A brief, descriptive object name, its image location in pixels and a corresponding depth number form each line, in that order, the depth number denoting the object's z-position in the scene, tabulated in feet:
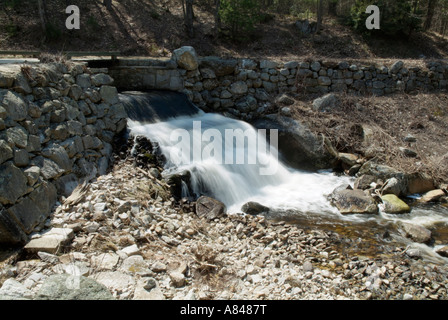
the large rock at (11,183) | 13.21
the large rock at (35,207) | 13.44
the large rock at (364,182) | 24.67
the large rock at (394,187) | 23.43
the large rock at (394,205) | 21.48
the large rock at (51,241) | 12.65
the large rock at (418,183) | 24.40
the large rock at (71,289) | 10.23
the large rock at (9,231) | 12.74
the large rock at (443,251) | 16.56
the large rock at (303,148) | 28.27
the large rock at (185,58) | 33.04
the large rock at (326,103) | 33.14
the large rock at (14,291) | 10.03
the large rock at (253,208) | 20.44
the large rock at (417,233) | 17.79
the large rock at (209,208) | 19.30
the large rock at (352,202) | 21.15
